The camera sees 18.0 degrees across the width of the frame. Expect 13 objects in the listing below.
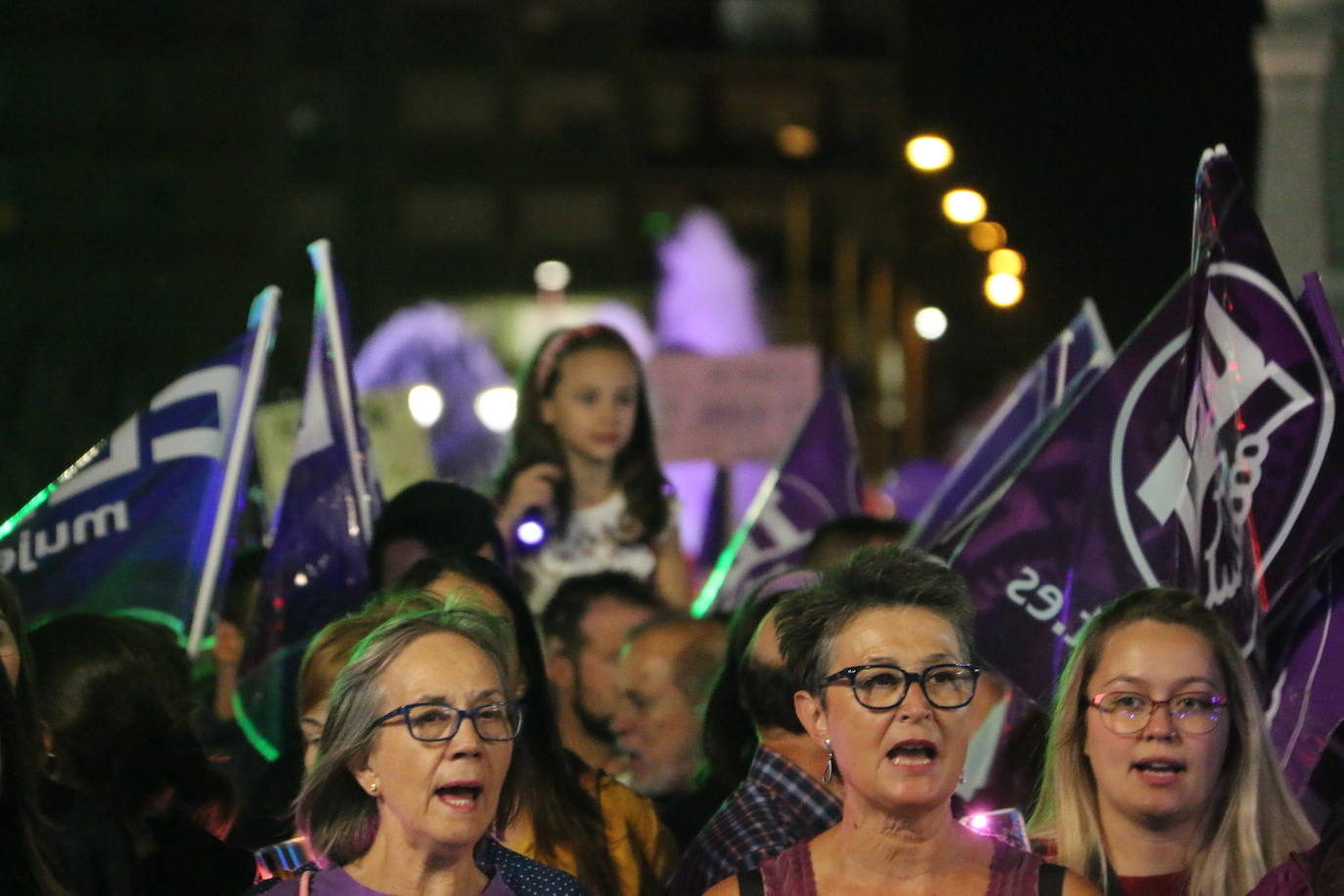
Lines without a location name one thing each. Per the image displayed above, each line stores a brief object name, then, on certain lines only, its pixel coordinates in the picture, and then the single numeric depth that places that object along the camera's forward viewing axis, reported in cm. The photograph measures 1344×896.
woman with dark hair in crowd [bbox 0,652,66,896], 766
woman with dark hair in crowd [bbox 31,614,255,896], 885
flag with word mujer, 1238
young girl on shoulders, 1480
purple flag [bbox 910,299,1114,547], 1466
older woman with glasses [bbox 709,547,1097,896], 733
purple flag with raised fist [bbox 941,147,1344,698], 995
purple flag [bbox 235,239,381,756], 1168
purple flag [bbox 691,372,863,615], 1646
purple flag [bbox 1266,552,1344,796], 974
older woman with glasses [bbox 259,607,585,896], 733
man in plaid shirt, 849
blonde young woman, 827
